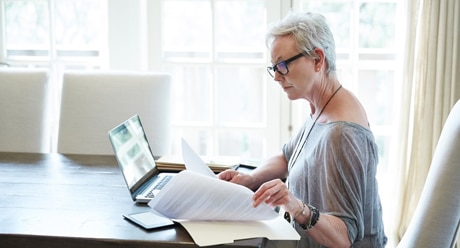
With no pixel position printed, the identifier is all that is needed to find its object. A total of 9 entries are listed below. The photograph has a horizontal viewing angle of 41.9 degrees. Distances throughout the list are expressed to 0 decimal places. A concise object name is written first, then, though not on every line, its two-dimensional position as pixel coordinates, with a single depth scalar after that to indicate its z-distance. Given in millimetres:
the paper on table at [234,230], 1416
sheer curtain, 2695
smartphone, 1500
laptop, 1735
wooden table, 1439
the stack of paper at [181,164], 2100
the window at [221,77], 3049
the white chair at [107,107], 2520
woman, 1477
